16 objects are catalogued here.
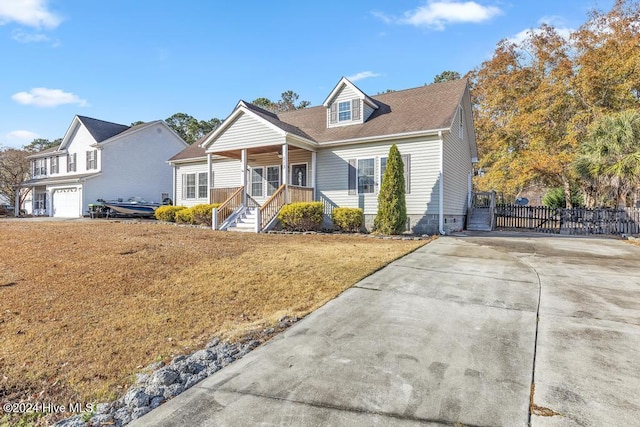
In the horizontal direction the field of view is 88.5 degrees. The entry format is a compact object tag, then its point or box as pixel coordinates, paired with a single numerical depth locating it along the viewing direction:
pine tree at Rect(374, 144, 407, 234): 11.47
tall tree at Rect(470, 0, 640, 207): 17.86
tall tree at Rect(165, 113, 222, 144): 46.59
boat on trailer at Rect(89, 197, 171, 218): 21.11
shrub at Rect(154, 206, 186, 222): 16.58
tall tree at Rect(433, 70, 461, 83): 36.88
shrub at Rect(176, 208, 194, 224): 14.88
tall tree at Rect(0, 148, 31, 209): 30.11
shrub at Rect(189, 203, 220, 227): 14.27
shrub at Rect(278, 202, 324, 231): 12.36
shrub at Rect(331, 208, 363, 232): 12.43
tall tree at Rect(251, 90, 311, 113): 44.63
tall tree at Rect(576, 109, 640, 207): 12.24
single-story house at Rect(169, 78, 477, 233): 12.65
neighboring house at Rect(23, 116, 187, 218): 24.03
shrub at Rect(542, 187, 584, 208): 25.12
